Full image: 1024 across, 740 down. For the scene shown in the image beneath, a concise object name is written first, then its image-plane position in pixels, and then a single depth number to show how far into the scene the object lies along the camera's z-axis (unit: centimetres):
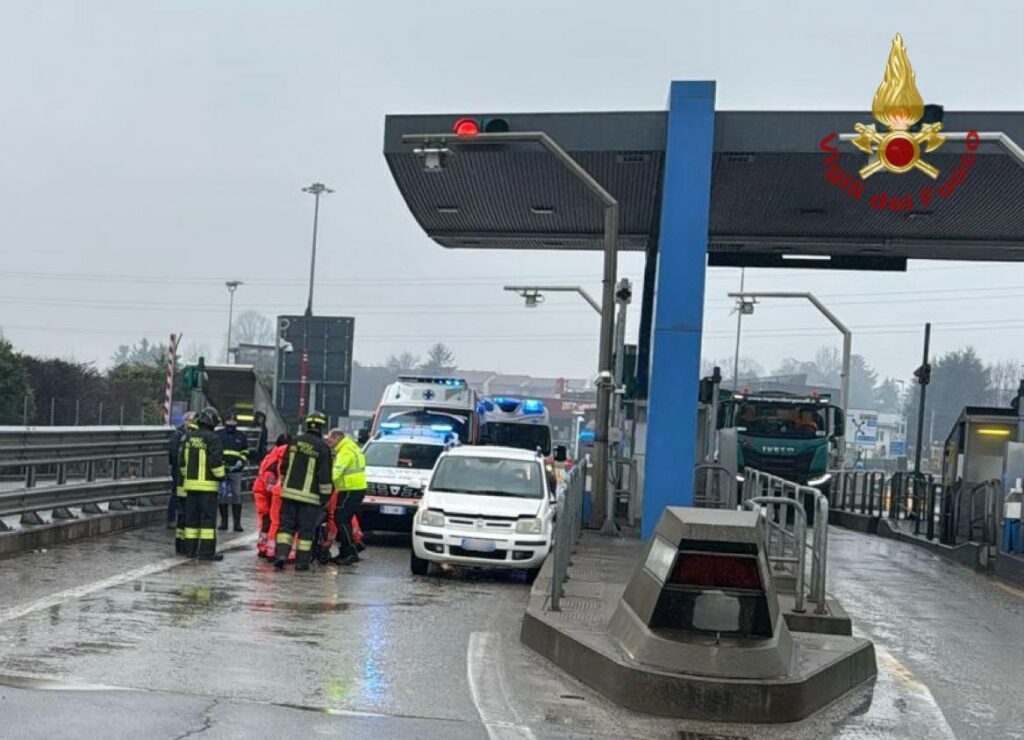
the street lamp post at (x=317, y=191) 6850
